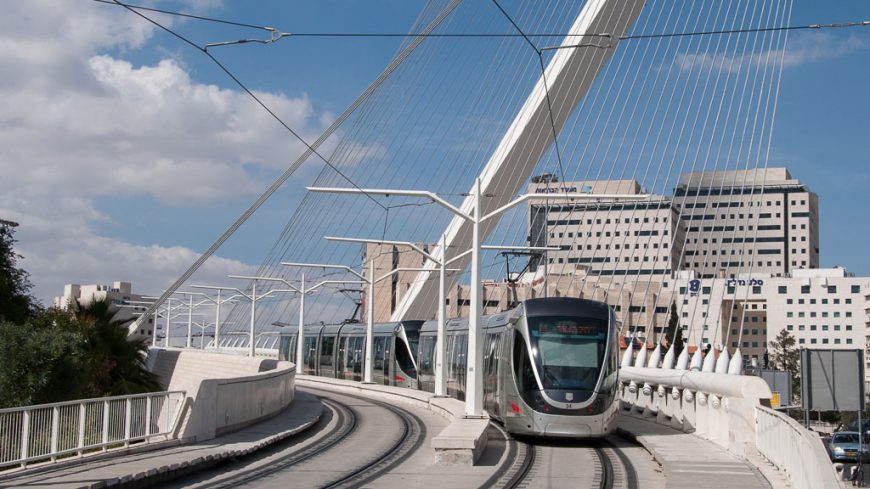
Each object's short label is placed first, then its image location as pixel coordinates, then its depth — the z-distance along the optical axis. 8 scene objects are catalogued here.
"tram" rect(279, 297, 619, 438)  19.64
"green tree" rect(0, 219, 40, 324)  34.06
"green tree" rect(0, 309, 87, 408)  18.91
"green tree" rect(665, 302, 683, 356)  78.81
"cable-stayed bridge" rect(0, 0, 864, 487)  15.56
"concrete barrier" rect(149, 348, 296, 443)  18.22
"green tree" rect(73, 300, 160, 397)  26.55
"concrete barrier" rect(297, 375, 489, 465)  16.84
